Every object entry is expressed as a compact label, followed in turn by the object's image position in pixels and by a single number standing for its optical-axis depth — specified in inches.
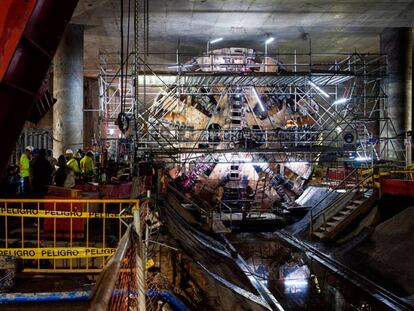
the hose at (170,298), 264.5
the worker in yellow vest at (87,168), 503.8
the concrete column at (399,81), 771.4
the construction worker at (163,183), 557.2
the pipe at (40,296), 226.4
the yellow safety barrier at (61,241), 277.1
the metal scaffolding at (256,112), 680.4
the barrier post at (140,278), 124.8
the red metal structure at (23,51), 163.5
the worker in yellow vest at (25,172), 449.1
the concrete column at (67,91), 693.3
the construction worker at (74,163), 476.0
